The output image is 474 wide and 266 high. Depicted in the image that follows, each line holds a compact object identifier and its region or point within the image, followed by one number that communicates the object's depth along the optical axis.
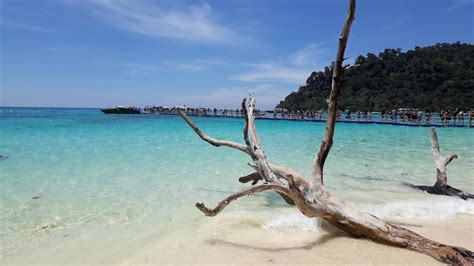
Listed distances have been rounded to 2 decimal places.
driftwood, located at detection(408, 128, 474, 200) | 6.08
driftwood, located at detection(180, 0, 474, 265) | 3.23
